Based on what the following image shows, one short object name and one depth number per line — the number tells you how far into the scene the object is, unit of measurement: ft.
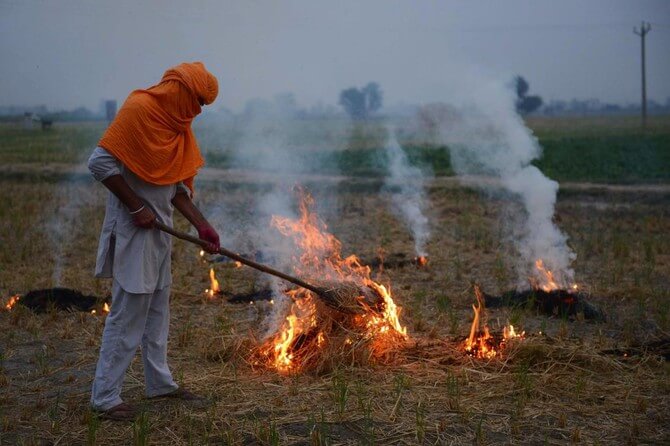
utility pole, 121.49
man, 15.75
